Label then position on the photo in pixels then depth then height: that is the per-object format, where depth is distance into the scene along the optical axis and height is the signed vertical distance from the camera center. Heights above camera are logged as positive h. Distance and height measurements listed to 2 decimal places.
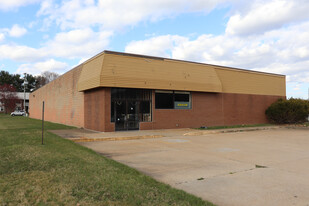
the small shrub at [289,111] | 27.11 +0.01
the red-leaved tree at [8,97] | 68.81 +3.84
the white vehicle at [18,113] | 63.49 -0.64
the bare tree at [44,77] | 101.89 +13.92
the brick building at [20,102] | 82.21 +2.94
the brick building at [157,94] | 18.56 +1.54
